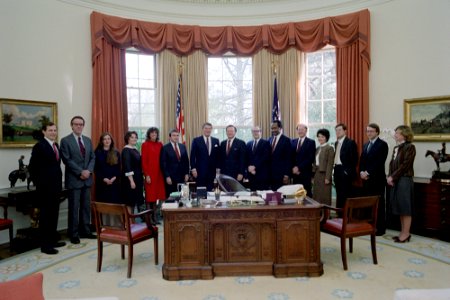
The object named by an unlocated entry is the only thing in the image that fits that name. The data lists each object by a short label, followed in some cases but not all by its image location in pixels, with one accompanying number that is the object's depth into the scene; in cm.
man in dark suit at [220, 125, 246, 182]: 621
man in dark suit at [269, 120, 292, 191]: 611
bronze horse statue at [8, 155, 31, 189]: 511
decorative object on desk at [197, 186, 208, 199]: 421
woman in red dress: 605
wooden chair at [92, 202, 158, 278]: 387
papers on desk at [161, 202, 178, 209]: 389
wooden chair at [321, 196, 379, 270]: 403
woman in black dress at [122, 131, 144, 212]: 571
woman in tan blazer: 565
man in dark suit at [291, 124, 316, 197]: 601
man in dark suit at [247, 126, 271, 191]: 616
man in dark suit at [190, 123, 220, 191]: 624
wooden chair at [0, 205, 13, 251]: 448
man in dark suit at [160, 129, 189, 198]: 604
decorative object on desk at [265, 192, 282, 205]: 401
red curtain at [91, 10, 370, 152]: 645
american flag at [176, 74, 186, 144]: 705
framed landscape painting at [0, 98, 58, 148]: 537
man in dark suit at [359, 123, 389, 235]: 541
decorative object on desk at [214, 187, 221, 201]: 441
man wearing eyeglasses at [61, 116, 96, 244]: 525
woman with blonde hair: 510
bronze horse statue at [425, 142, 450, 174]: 534
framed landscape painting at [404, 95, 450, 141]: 573
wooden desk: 387
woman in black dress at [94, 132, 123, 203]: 556
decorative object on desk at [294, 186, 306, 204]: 406
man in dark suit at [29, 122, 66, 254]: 477
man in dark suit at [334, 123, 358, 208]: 575
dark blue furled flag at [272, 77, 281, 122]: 716
